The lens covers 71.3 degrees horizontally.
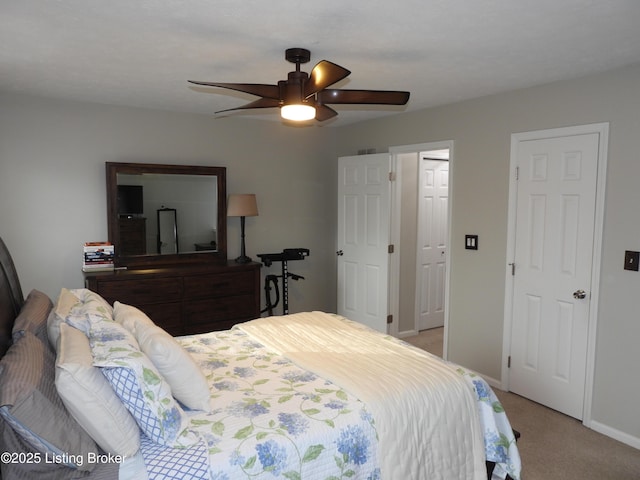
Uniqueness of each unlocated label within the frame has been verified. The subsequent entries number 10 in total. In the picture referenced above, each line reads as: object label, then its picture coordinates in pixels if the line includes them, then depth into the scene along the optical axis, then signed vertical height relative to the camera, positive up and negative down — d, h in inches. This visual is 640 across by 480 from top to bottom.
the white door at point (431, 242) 200.8 -14.4
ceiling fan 92.3 +24.1
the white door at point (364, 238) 182.9 -11.9
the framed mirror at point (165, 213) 160.4 -2.0
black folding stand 186.9 -27.6
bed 57.9 -31.6
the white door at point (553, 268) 122.0 -16.3
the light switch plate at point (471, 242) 150.9 -10.5
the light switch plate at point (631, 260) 110.7 -11.7
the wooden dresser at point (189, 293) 148.9 -30.1
